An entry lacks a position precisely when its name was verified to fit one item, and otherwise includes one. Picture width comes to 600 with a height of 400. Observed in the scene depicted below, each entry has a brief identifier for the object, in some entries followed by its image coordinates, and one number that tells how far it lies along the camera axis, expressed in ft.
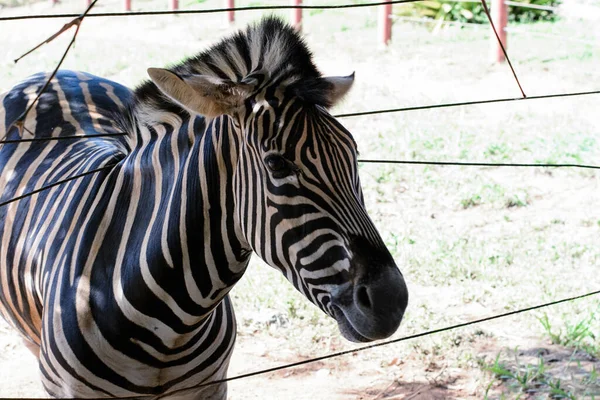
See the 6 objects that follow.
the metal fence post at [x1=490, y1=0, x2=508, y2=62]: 31.81
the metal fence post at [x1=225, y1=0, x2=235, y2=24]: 42.39
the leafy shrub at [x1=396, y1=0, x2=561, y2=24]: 38.81
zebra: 6.82
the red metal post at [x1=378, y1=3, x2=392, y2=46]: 36.11
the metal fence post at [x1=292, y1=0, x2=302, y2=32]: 40.35
